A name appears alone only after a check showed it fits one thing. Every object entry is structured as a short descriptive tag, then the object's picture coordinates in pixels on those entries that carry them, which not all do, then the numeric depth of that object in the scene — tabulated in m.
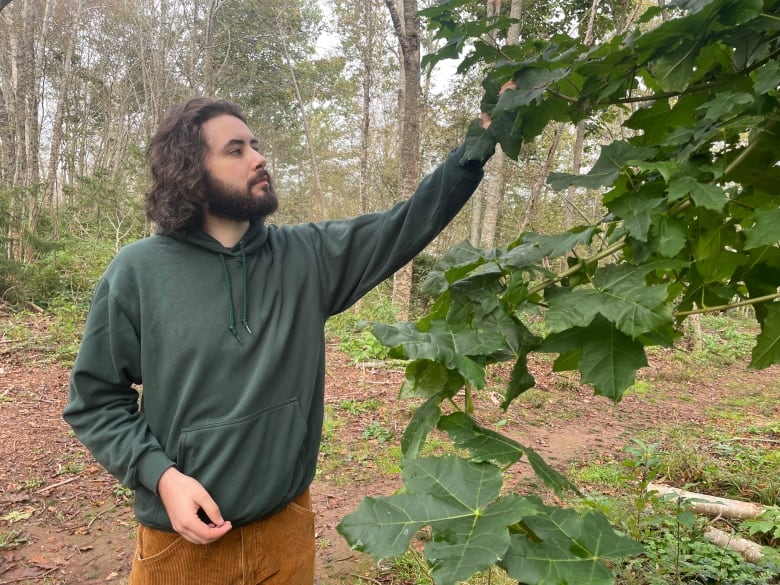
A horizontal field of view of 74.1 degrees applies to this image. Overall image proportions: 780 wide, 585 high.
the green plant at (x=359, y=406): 5.58
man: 1.53
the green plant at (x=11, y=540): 3.36
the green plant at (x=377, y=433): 5.01
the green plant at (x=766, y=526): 2.60
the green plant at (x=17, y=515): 3.67
